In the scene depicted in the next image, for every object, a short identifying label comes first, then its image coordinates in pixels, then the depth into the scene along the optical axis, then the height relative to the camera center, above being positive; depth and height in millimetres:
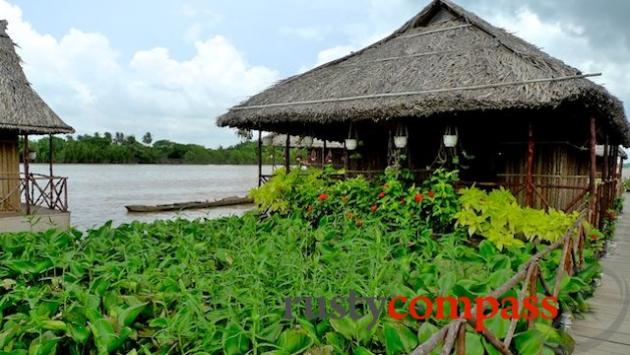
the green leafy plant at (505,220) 4180 -517
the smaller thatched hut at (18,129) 8383 +605
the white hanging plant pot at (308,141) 6844 +331
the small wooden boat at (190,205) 14450 -1433
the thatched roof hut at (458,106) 4648 +638
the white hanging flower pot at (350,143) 5992 +271
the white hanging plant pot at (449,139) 5004 +270
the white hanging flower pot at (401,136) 5355 +328
